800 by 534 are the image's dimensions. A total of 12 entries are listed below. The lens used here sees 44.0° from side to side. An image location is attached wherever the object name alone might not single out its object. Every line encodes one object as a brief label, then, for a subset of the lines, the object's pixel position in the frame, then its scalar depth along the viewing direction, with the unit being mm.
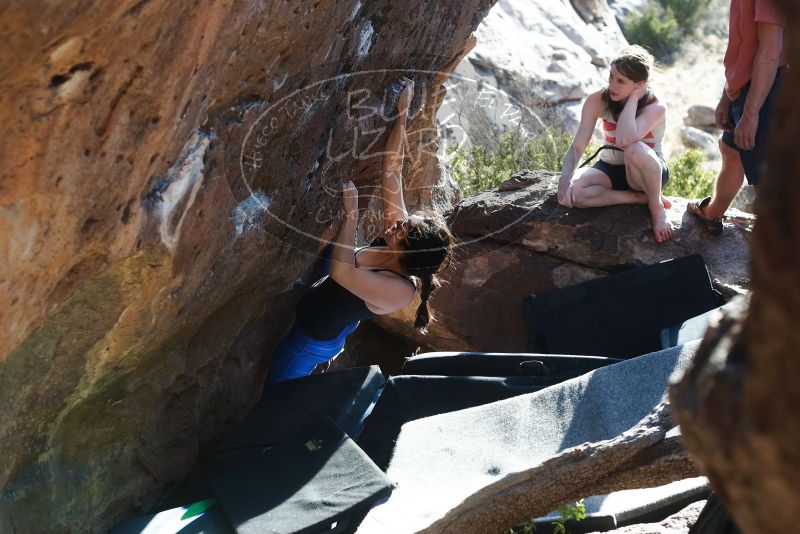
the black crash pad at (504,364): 4020
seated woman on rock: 4648
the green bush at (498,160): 8164
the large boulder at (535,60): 9505
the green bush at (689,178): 9461
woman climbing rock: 3842
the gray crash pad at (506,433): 3326
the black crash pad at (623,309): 4770
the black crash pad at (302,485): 3326
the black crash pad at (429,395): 3926
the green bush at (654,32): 16828
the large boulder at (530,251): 5023
